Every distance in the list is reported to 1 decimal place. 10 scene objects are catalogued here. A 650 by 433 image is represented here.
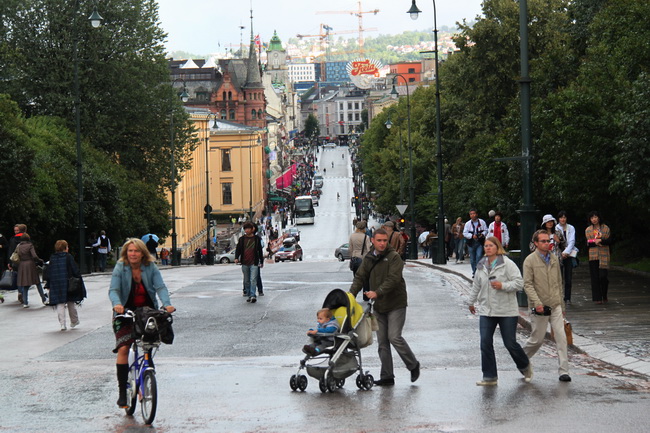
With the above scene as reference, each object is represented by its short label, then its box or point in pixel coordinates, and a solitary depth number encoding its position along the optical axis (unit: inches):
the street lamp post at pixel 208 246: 2576.0
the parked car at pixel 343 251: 2534.9
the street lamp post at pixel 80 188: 1429.6
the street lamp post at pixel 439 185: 1460.4
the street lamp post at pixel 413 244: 1860.2
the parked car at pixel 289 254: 2755.9
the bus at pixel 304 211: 4889.8
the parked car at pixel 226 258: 2903.5
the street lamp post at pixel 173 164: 2122.3
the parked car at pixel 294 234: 3875.5
